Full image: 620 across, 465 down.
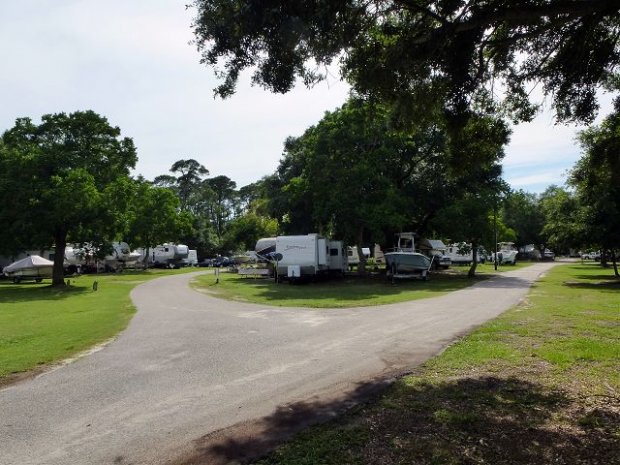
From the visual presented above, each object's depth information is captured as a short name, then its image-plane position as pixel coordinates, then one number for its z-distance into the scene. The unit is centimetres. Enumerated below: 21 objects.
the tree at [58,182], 2919
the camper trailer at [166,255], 6159
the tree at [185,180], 9912
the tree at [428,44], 679
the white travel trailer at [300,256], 3003
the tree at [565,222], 2811
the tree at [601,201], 1145
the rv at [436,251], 4106
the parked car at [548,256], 8054
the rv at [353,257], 4509
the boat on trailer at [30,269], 3609
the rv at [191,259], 6530
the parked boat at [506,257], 5728
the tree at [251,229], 6081
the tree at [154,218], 5362
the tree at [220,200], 9800
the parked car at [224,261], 6501
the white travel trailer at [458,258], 5770
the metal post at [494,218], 3286
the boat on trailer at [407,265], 3002
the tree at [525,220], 7556
